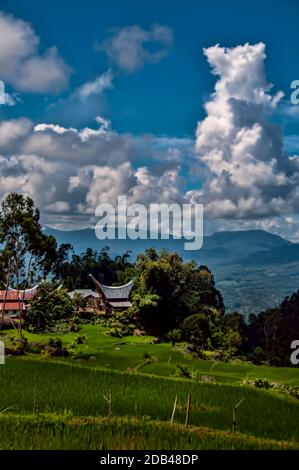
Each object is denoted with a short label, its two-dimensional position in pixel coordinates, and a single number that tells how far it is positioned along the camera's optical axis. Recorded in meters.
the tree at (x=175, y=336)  46.41
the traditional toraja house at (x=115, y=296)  61.56
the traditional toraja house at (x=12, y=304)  57.94
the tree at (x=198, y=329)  44.87
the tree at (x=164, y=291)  50.42
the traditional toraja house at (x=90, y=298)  62.50
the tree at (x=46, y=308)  45.97
